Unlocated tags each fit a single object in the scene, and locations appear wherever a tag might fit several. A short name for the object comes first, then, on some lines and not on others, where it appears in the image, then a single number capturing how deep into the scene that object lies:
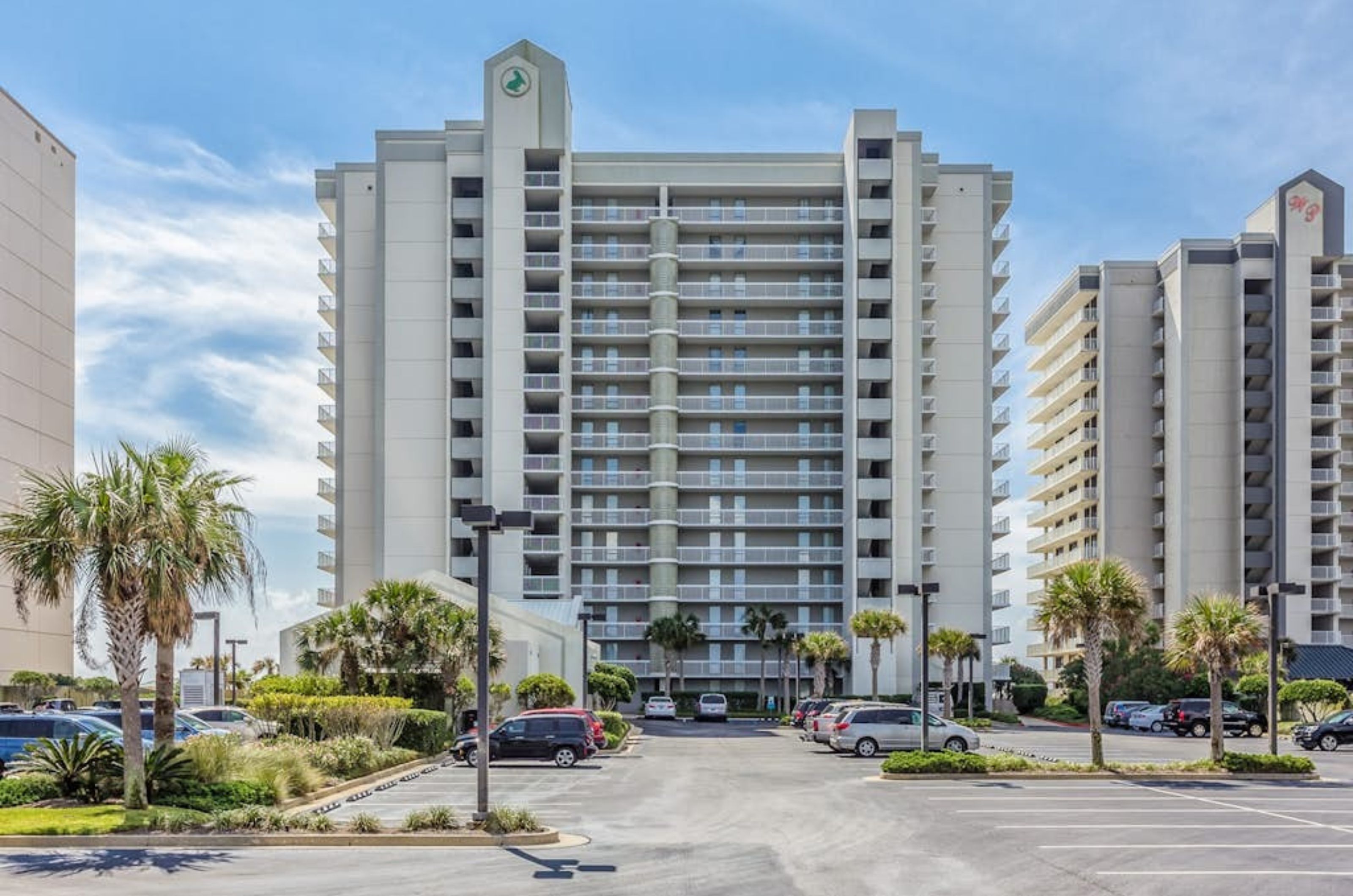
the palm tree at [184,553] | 23.06
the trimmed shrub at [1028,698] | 81.75
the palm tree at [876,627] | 69.25
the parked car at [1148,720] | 60.84
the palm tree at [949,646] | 65.31
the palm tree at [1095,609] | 33.41
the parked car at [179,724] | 35.56
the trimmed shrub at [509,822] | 20.92
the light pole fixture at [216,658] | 56.67
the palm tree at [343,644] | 44.31
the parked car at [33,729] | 31.38
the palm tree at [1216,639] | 33.69
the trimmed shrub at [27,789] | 23.44
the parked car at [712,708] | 70.69
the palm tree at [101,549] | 22.70
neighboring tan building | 70.94
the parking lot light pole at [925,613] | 34.69
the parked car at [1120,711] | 64.69
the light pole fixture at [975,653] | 65.06
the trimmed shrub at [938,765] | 31.78
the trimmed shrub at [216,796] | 22.73
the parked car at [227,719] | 37.31
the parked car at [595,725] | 40.97
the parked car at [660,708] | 72.25
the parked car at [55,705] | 53.81
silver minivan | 40.50
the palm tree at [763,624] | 79.00
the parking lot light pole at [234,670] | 68.19
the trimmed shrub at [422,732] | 38.53
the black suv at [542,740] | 37.66
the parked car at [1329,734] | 46.47
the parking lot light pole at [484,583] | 21.62
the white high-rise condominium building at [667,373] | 80.50
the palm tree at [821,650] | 74.00
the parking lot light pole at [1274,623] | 34.19
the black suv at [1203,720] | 55.66
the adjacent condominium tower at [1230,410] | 84.19
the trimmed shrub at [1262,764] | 32.84
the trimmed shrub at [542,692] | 48.00
